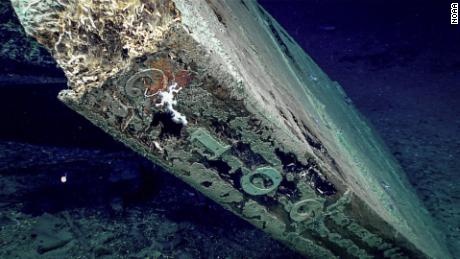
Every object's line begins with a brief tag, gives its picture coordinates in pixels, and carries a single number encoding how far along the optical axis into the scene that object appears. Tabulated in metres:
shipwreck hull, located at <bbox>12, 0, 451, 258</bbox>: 0.68
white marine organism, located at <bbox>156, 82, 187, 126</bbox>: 0.74
